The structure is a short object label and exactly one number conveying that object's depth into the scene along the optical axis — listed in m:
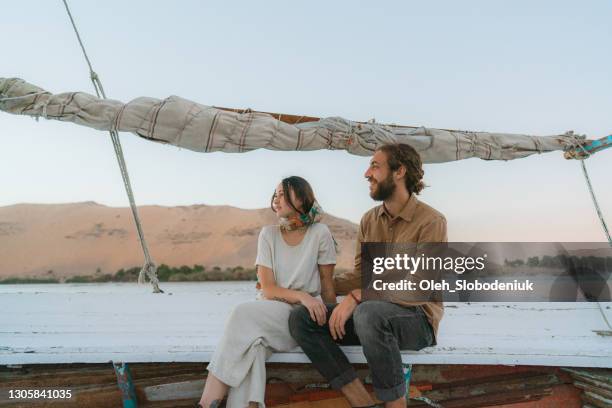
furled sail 2.99
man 1.90
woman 2.02
